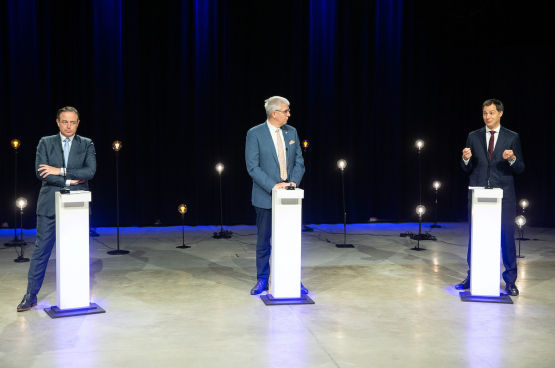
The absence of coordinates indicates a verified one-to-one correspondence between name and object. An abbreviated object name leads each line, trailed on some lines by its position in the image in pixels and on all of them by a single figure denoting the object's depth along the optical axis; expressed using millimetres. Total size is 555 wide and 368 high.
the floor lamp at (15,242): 6490
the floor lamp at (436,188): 8178
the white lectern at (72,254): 3822
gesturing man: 4438
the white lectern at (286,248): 4176
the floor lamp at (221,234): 7312
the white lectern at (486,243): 4246
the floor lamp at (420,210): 6625
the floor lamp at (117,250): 6203
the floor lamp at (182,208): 6500
